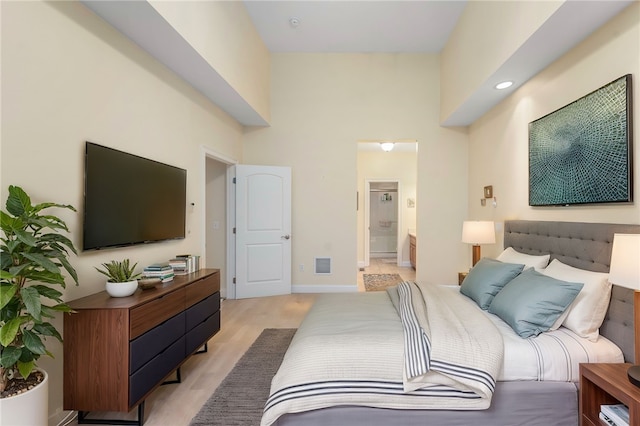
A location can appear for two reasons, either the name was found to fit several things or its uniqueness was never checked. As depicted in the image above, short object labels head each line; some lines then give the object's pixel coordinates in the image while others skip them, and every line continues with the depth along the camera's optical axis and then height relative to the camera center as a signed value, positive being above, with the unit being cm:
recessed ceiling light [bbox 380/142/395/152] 517 +121
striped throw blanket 157 -81
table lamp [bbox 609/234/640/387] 139 -25
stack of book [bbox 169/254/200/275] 266 -43
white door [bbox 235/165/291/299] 464 -25
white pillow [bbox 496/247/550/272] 247 -38
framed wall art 194 +48
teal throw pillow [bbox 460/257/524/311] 235 -52
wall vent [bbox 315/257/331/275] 501 -78
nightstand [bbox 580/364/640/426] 140 -82
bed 159 -85
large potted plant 129 -41
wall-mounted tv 198 +11
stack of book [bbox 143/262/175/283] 230 -44
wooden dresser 167 -76
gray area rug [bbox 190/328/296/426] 192 -127
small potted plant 189 -42
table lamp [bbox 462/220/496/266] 350 -20
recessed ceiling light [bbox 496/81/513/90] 311 +134
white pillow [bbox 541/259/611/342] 183 -56
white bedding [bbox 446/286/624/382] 169 -79
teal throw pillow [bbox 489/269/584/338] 183 -54
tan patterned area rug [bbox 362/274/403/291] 542 -126
